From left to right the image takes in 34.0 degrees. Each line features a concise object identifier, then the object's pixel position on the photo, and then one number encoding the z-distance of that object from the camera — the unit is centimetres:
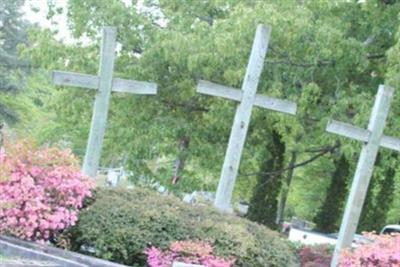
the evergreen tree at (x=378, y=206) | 2359
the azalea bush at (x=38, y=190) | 767
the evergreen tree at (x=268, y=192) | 2089
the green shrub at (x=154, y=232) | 788
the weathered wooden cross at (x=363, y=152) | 1088
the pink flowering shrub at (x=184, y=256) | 773
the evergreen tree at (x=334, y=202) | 2377
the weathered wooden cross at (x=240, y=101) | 1049
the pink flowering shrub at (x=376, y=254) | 826
